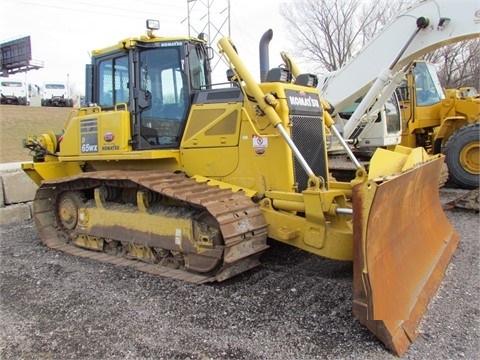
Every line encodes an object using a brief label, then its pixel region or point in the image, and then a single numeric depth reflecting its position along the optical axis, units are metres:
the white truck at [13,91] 31.05
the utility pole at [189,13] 24.71
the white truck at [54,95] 33.31
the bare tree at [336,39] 31.26
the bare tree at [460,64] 29.58
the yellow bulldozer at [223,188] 3.62
